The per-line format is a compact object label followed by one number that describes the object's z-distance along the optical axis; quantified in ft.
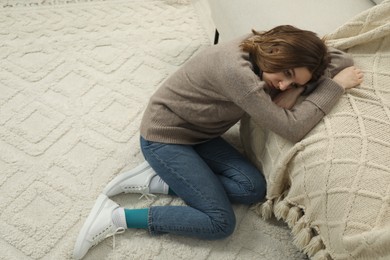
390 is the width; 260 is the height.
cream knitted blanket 2.94
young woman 3.34
